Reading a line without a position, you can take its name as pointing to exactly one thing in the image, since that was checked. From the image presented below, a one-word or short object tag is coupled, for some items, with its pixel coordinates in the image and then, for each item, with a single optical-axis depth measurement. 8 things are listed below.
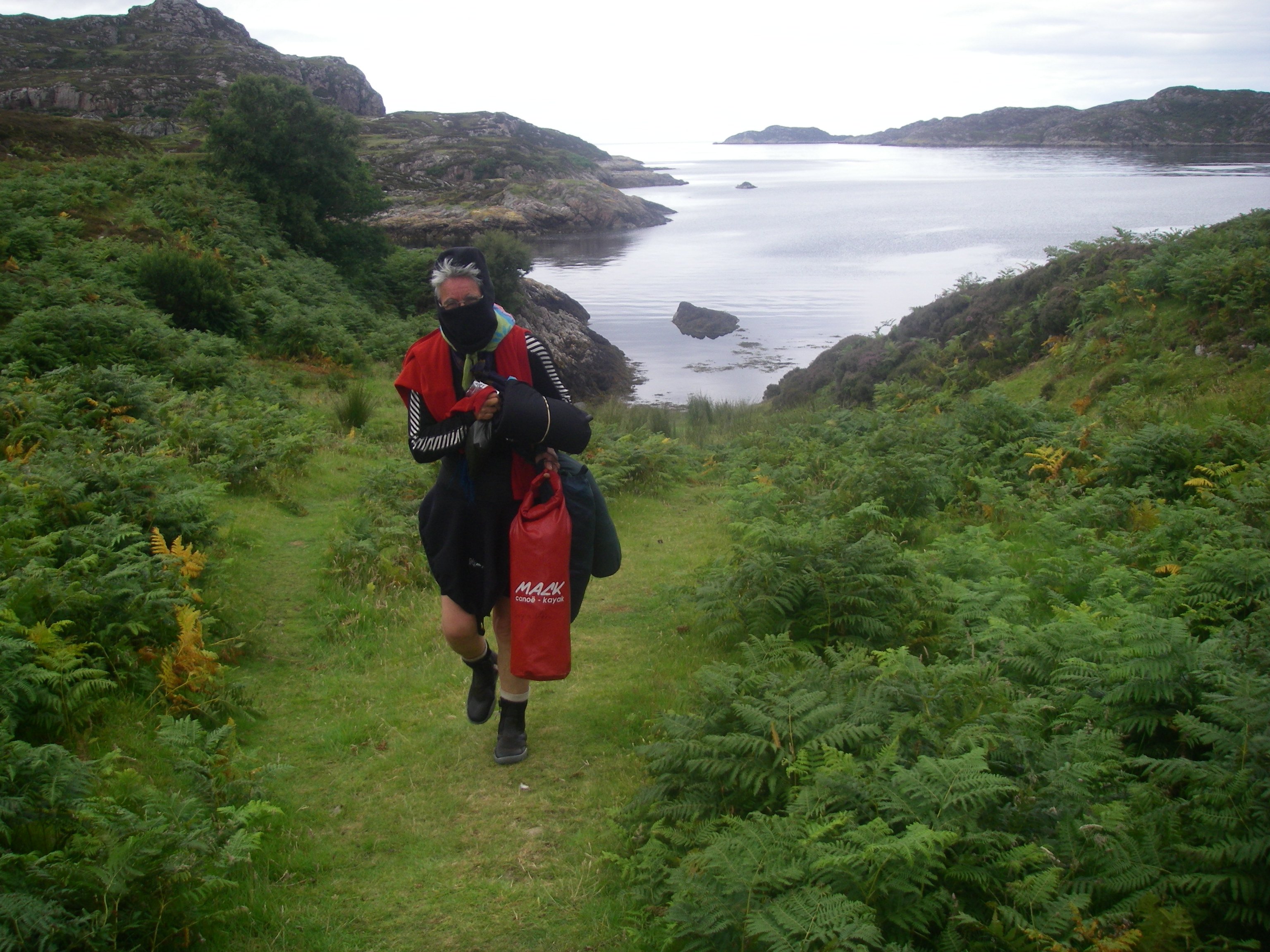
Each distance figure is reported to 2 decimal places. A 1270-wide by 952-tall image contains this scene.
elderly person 3.92
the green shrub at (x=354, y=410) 13.14
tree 29.89
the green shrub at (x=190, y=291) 16.86
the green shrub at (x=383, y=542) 6.86
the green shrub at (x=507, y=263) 36.25
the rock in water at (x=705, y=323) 46.47
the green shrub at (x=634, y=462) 10.23
